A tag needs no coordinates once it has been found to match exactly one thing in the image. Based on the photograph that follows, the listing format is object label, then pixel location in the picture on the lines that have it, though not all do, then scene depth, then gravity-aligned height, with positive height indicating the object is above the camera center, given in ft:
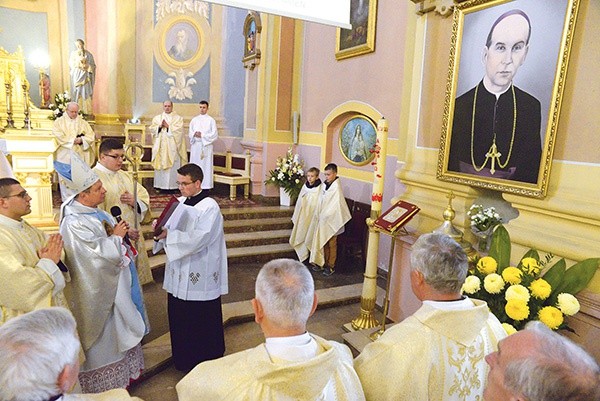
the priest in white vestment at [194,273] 10.91 -3.96
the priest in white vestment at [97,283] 9.32 -3.73
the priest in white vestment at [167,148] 29.48 -1.67
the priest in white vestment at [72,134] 24.06 -0.86
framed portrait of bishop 9.34 +1.23
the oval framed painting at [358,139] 22.68 -0.30
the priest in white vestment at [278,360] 4.37 -2.43
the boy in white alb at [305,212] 21.56 -4.19
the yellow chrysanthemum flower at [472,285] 8.82 -3.05
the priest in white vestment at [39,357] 3.54 -2.10
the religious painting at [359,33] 21.91 +5.59
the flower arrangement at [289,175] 26.86 -2.90
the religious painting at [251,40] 28.99 +6.42
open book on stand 11.07 -2.16
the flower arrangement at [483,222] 10.43 -2.02
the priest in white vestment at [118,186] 12.13 -1.99
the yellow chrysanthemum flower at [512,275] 8.66 -2.76
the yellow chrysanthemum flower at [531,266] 8.91 -2.62
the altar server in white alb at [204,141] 29.60 -1.06
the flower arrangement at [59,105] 28.22 +0.93
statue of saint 30.86 +3.34
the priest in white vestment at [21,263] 7.62 -2.74
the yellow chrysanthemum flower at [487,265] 9.20 -2.73
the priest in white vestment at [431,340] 5.40 -2.66
